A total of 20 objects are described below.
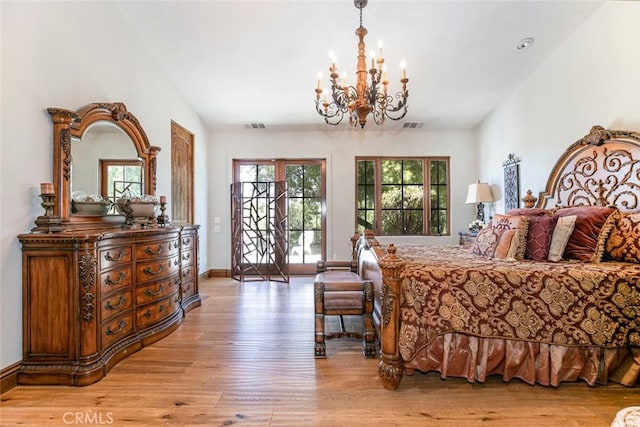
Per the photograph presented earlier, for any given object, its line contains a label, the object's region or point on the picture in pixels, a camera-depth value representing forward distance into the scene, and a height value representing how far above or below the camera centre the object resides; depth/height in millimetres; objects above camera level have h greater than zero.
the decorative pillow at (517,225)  2478 -116
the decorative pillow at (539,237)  2438 -216
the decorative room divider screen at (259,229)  5254 -282
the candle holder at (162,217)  3315 -40
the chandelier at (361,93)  2369 +984
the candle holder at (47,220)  2150 -43
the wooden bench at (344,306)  2471 -791
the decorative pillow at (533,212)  2836 -4
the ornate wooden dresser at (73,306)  2072 -670
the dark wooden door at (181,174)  4281 +597
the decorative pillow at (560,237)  2387 -208
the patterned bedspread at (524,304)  1877 -601
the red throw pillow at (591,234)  2357 -184
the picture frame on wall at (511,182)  4125 +426
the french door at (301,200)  5547 +239
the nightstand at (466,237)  4660 -401
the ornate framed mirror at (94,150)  2348 +603
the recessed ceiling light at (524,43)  3275 +1888
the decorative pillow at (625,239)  2234 -219
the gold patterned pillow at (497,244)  2479 -279
